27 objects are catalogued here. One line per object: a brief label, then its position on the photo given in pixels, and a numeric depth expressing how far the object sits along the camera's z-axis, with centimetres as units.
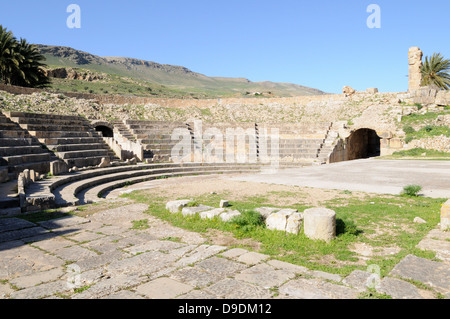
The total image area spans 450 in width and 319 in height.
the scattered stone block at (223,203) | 763
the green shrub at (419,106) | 2339
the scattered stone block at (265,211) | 615
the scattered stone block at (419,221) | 602
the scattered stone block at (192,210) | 675
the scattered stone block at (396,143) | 2173
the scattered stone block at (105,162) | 1394
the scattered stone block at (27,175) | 892
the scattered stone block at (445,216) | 534
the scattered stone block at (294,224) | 547
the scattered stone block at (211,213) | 647
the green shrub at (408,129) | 2149
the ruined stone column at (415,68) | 2466
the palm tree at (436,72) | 2627
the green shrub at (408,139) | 2122
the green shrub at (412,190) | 847
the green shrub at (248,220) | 588
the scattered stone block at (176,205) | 717
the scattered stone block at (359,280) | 351
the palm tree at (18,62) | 2262
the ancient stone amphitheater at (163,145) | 1019
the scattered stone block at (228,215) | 621
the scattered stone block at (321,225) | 508
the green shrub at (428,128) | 2112
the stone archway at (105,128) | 1879
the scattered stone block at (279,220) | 563
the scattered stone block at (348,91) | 2609
